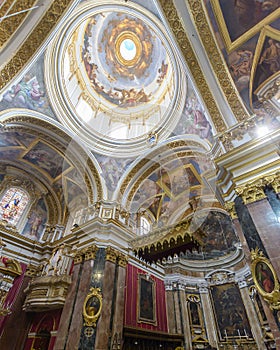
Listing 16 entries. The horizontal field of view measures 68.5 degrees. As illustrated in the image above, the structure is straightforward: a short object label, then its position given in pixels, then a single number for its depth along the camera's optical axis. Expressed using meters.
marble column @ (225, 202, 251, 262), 4.74
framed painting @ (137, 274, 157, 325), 8.49
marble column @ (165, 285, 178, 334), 9.37
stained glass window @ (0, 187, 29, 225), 9.86
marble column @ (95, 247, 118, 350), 6.29
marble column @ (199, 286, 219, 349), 9.41
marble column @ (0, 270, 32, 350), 7.57
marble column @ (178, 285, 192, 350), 8.97
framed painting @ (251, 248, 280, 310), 3.82
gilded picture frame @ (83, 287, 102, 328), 6.53
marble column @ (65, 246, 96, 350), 6.37
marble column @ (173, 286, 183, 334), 9.32
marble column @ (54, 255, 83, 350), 6.63
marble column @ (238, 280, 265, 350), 8.36
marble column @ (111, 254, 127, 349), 6.55
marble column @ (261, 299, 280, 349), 3.57
